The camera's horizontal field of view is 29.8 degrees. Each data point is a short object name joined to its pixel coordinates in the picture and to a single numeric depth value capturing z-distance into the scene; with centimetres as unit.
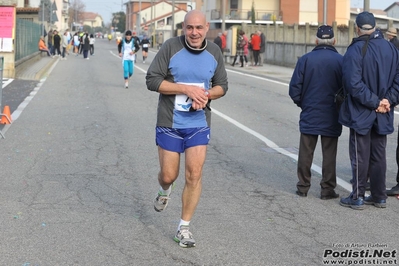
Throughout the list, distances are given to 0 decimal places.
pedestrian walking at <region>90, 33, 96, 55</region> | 5720
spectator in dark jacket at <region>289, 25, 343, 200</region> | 783
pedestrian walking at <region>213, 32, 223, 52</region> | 3792
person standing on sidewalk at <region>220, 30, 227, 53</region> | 4080
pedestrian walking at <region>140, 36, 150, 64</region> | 4359
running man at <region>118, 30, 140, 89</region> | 2202
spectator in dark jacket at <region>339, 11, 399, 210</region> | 727
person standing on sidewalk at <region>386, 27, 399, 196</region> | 814
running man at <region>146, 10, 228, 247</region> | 574
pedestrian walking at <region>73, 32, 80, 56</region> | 5847
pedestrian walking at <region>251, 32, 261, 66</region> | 3799
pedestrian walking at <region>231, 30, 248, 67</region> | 3744
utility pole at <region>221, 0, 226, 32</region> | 4347
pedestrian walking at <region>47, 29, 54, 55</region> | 5304
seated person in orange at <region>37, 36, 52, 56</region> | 4584
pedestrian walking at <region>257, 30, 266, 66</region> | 3831
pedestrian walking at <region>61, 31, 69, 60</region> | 4944
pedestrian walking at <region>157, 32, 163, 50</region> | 9016
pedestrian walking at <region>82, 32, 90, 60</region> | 4991
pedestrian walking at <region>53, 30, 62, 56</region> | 4941
